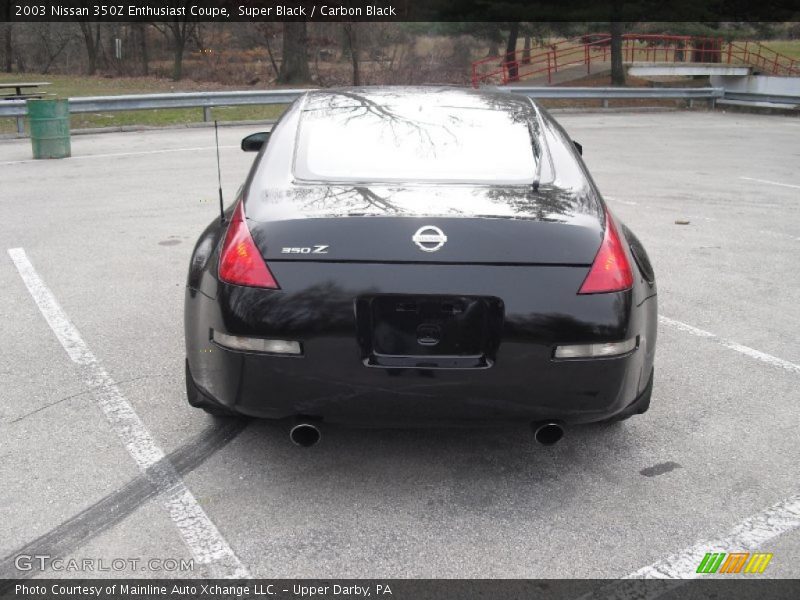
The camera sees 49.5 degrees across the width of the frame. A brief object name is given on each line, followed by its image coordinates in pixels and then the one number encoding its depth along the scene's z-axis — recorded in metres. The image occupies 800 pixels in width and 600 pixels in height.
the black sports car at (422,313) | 3.06
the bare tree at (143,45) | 44.44
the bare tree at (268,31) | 38.25
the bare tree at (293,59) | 33.53
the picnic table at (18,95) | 19.66
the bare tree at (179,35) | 40.50
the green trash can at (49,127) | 13.15
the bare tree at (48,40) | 46.53
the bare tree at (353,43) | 35.84
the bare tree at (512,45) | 35.75
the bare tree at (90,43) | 44.16
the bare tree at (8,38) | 43.19
